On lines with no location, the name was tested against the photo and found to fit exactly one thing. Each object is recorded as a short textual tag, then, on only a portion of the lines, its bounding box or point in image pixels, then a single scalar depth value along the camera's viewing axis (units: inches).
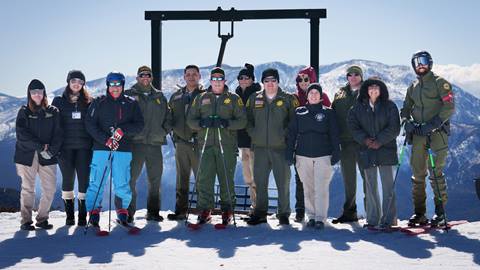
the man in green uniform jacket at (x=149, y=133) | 304.2
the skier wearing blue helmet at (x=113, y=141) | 275.1
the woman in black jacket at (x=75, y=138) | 284.7
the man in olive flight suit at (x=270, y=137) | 291.0
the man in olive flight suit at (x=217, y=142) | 291.0
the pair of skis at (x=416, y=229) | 261.7
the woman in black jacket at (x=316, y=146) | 281.4
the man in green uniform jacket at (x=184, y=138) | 315.0
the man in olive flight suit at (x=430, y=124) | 271.9
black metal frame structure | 359.3
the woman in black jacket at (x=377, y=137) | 273.4
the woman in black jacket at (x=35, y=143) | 280.7
